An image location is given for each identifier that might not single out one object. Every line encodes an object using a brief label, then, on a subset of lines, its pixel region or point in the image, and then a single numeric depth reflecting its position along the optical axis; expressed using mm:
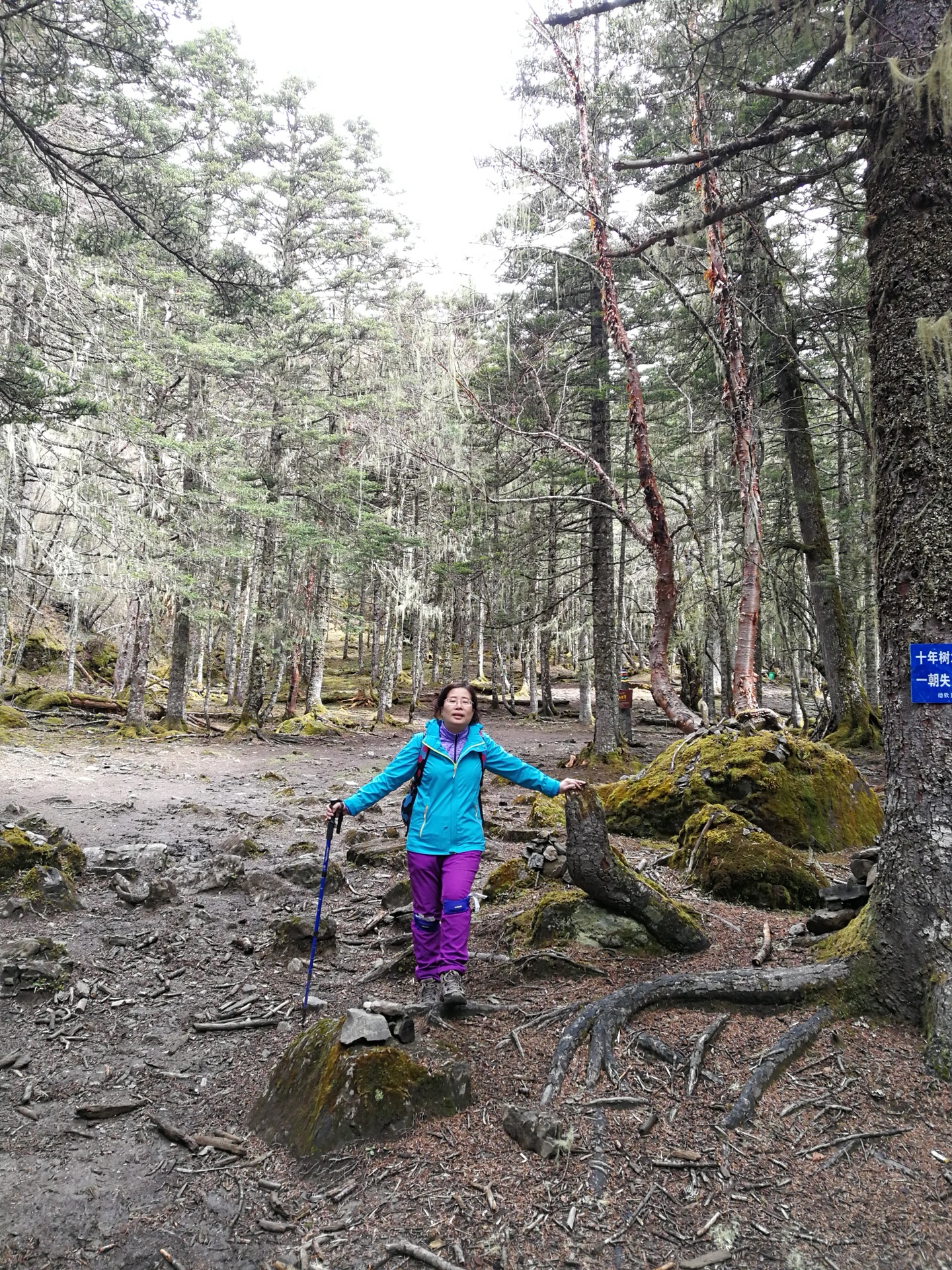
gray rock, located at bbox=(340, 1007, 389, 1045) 3398
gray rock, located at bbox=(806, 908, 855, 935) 4219
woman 4176
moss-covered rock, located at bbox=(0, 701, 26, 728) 16922
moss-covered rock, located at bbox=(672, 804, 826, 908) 5523
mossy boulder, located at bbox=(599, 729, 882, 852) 6980
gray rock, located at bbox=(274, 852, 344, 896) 6961
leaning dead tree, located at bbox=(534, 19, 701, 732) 8906
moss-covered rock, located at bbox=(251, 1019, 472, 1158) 3117
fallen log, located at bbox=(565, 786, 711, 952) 4578
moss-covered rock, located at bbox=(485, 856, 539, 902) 6281
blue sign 3297
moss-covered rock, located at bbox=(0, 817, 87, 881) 6285
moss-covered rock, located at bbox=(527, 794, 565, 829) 8398
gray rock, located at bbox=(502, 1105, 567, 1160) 2844
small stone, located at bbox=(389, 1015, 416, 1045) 3556
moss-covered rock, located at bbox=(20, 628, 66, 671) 26344
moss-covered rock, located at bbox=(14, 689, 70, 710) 20108
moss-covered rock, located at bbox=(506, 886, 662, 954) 4664
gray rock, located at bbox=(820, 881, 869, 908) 4293
